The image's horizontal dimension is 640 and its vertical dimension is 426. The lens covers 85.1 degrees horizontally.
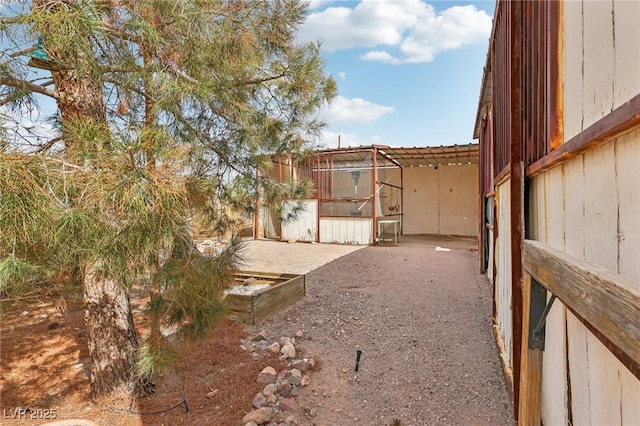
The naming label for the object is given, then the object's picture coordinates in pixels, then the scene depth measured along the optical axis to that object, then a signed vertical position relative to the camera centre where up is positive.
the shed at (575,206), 0.68 +0.01
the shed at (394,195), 8.98 +0.57
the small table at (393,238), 9.05 -0.69
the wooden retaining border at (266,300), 3.48 -0.93
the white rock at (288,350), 2.78 -1.11
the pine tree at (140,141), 1.15 +0.37
